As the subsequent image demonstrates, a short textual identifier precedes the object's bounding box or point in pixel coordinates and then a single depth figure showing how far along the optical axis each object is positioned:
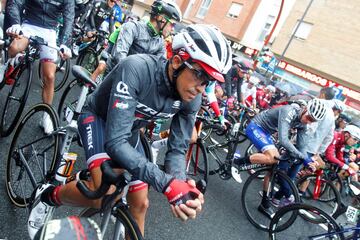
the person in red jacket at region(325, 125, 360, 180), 7.04
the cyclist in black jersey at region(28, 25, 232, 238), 1.92
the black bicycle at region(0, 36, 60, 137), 3.71
